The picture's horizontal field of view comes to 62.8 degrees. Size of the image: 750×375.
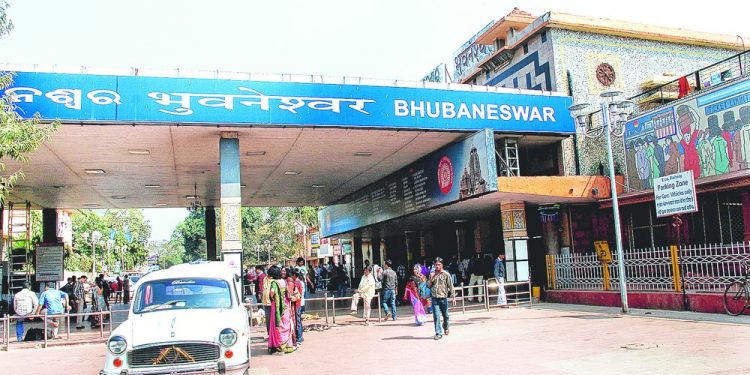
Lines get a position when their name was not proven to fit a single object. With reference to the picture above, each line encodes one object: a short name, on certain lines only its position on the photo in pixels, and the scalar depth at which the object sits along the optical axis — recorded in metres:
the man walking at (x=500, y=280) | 18.91
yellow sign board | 16.94
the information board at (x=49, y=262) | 27.50
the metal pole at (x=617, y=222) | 15.10
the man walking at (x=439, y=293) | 12.87
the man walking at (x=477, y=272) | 21.97
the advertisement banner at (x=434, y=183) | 17.50
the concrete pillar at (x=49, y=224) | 30.00
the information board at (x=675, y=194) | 14.02
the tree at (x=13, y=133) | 9.66
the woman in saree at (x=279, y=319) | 11.88
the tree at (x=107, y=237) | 63.25
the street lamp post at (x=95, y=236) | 43.03
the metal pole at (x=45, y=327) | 14.80
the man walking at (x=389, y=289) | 17.58
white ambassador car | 7.71
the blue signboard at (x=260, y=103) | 14.11
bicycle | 12.84
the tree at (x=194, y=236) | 86.44
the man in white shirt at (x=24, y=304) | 15.51
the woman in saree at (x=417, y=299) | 15.61
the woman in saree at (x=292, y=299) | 12.22
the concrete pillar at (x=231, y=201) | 15.95
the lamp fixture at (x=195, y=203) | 28.29
